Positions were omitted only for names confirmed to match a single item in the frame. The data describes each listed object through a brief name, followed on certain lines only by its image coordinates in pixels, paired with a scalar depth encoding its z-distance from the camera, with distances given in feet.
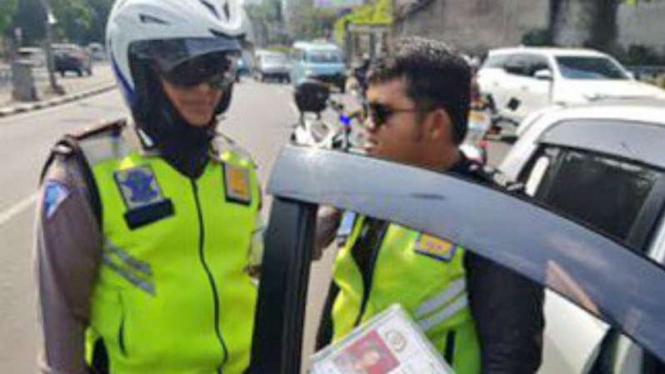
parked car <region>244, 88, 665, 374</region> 3.83
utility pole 91.56
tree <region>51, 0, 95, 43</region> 247.29
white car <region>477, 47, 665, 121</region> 47.70
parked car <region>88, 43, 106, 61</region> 289.14
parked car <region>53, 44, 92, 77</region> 163.73
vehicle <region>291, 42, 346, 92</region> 114.62
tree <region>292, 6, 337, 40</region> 254.68
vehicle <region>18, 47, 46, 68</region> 172.39
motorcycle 20.17
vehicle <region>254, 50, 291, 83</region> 149.89
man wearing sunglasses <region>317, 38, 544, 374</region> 5.10
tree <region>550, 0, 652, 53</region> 114.11
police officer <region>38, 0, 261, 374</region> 5.78
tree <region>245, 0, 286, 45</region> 331.69
